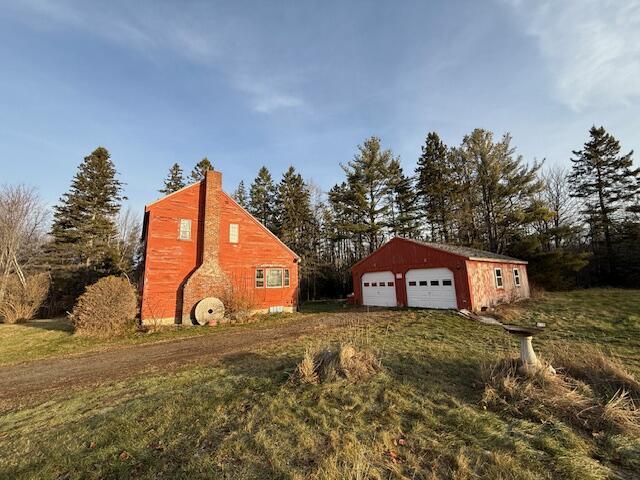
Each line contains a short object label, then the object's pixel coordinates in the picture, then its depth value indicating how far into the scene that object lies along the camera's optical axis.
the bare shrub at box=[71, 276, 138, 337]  11.83
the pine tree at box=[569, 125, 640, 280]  25.00
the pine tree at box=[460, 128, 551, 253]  24.09
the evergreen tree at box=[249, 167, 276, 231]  32.60
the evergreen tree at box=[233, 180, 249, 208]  36.75
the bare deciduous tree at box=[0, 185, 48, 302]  21.47
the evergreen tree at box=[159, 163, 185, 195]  33.25
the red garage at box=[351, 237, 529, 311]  14.98
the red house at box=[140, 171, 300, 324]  14.77
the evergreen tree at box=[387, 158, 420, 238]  27.84
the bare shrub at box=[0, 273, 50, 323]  17.83
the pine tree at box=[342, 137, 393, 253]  27.33
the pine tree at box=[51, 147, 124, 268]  24.98
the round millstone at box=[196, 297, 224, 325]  14.52
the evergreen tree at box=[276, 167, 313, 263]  29.45
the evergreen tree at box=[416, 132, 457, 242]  27.33
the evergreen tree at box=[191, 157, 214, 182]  32.56
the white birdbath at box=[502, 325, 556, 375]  4.95
